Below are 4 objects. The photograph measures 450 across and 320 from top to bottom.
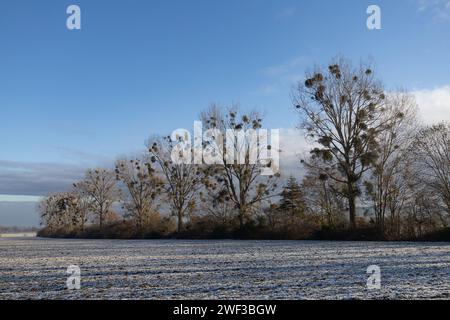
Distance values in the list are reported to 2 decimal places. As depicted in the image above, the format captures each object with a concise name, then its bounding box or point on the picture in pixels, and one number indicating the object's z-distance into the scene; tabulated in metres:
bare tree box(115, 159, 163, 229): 56.99
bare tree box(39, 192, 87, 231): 78.81
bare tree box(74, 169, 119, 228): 70.50
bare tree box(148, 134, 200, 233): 52.16
